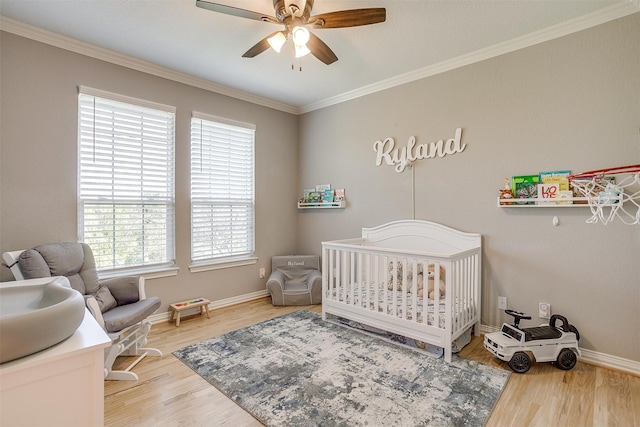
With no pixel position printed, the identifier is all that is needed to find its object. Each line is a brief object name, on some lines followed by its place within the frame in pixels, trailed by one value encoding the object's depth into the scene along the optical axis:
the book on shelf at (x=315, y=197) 4.19
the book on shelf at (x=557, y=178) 2.38
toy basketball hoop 2.06
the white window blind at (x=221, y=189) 3.49
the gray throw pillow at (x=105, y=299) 2.33
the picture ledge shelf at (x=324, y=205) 3.90
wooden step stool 3.12
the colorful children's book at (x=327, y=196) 4.05
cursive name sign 3.00
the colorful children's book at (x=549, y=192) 2.41
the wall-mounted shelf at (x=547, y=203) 2.30
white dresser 0.81
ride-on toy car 2.18
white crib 2.38
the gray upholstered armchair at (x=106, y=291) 2.12
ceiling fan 1.84
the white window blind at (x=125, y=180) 2.77
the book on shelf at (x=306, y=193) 4.35
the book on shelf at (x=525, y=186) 2.53
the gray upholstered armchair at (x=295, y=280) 3.70
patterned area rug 1.76
